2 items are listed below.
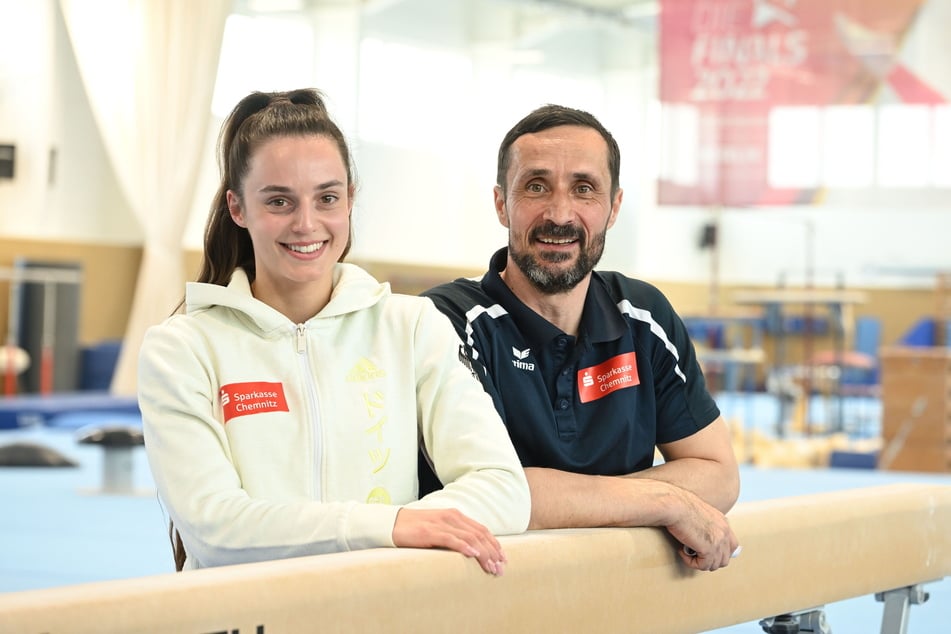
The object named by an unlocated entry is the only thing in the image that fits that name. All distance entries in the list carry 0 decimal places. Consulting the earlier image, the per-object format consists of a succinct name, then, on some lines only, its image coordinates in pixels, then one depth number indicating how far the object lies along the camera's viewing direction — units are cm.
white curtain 857
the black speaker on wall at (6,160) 994
